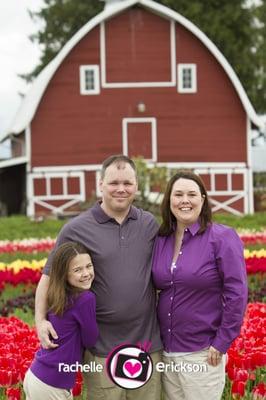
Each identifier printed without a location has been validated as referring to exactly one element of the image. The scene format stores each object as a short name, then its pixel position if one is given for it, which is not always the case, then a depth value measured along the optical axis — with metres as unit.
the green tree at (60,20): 42.95
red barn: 29.47
